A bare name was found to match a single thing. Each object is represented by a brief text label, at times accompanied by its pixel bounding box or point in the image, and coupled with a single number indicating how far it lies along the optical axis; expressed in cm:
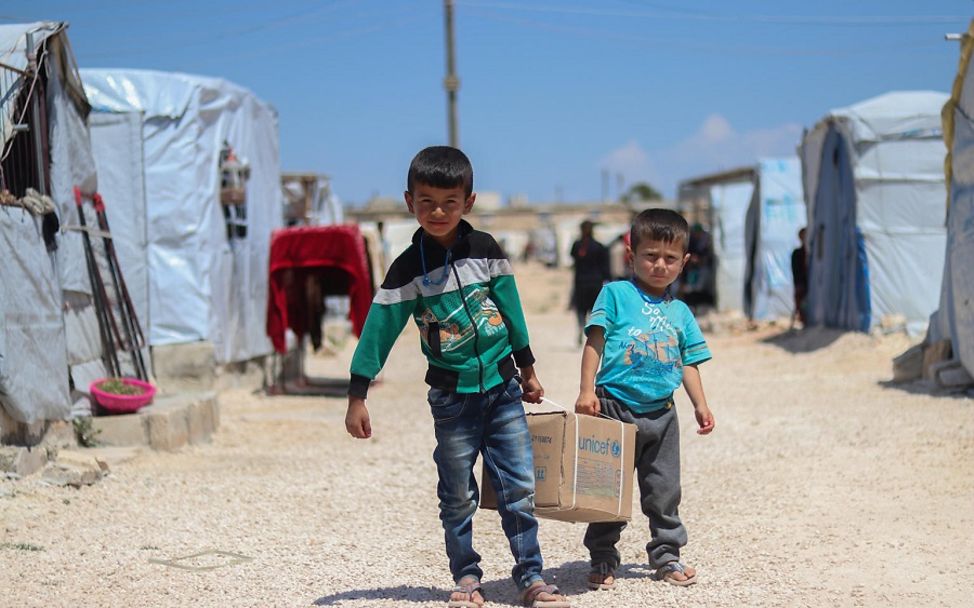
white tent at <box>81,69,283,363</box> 1043
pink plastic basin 769
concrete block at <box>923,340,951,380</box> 934
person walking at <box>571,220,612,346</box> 1477
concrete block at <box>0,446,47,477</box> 582
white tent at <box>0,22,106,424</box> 632
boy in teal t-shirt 414
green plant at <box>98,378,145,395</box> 786
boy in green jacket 380
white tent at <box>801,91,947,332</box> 1352
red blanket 1154
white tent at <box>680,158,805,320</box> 1906
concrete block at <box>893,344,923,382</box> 977
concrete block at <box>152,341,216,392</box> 1074
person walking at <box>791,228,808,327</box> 1642
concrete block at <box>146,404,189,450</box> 772
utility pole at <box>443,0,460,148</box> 2005
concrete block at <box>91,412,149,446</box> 755
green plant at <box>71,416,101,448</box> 738
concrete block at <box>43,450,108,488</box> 603
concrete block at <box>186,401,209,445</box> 823
